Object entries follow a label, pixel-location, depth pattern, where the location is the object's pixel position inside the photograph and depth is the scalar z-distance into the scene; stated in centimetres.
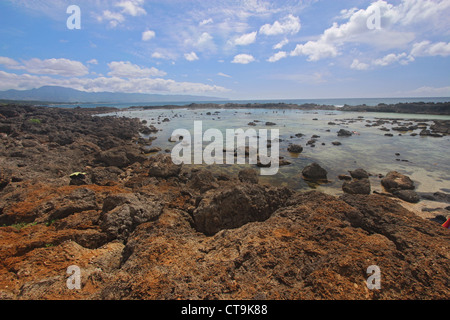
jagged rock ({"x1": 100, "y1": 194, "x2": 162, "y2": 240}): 542
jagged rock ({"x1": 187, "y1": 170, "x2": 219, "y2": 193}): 1008
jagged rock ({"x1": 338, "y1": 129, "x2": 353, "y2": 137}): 3248
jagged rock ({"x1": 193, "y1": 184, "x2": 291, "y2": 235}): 618
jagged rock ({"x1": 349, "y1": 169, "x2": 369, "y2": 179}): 1464
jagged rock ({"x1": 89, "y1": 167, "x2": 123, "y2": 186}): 1094
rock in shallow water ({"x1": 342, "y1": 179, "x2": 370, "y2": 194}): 1170
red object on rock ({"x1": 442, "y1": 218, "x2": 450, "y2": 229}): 690
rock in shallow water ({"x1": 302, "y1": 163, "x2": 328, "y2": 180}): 1444
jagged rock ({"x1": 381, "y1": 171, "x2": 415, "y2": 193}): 1260
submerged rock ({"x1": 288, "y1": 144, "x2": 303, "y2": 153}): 2238
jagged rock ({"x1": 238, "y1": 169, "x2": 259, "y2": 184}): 1291
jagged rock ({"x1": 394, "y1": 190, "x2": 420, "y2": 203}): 1111
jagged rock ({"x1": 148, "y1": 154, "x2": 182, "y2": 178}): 1225
